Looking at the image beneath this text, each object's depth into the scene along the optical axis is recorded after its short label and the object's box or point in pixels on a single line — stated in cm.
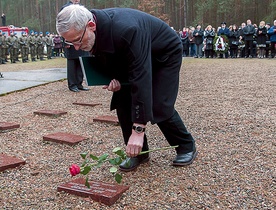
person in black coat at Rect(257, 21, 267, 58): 1580
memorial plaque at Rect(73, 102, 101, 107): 542
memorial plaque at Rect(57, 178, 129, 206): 223
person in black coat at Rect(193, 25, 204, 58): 1820
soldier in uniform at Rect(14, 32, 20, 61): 1942
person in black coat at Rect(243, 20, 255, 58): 1620
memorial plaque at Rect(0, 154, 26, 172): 281
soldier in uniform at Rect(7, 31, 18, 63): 1909
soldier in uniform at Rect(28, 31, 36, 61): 2067
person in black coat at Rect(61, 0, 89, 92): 657
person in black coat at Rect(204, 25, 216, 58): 1720
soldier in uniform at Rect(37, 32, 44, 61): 2134
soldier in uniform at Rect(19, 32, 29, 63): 2002
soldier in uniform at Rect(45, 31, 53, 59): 2230
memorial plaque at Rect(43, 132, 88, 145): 344
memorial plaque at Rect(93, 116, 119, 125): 417
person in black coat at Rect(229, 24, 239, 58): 1700
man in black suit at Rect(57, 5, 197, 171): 203
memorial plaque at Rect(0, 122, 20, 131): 395
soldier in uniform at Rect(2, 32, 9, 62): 1886
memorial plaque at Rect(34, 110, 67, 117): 468
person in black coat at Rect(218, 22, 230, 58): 1703
